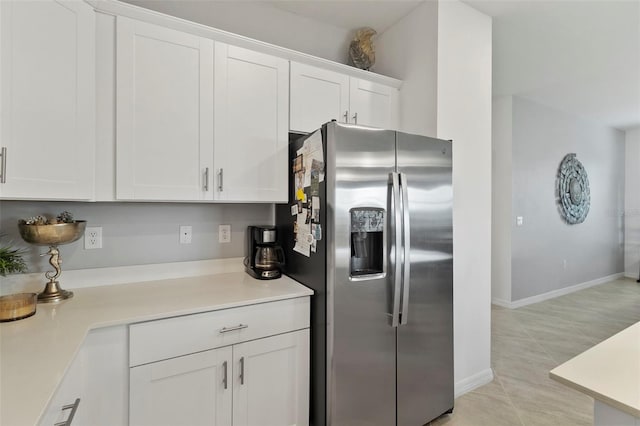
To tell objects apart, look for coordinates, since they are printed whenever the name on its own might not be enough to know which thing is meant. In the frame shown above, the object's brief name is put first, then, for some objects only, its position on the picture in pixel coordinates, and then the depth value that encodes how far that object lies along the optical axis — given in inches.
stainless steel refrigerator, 60.2
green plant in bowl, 52.4
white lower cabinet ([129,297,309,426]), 51.3
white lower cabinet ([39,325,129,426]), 44.8
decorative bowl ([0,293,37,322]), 46.4
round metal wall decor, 181.8
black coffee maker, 74.2
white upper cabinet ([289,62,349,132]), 77.4
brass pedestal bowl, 54.5
